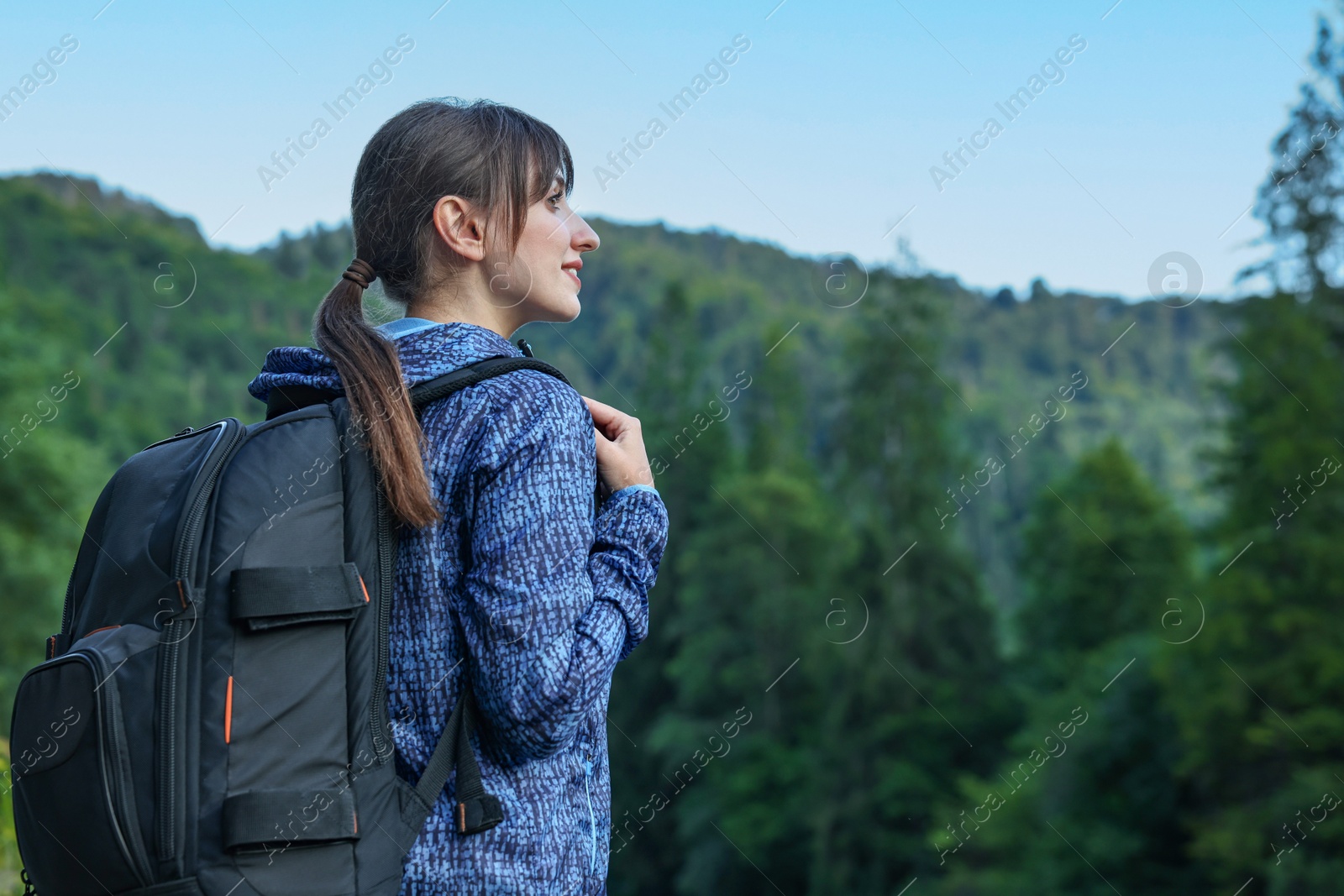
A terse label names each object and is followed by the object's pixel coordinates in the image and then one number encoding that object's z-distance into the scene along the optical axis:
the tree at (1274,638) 17.05
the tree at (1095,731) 20.64
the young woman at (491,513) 1.42
